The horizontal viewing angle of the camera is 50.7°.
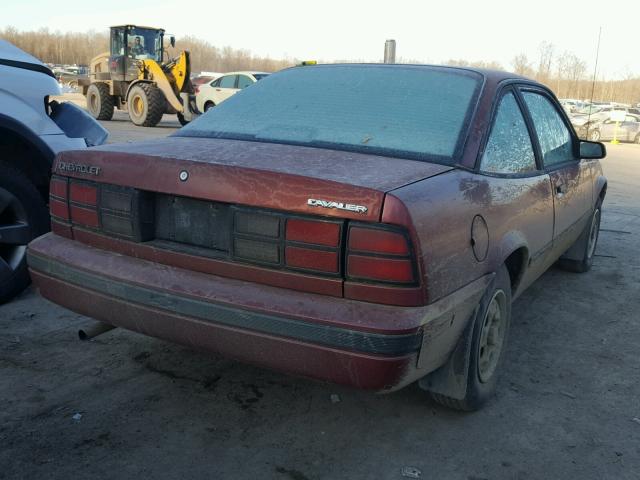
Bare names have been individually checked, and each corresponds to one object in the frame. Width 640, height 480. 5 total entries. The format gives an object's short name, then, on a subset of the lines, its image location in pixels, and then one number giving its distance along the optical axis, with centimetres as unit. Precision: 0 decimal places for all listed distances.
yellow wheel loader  1972
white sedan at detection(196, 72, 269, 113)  2161
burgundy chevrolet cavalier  235
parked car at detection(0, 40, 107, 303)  424
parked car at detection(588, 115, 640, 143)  2594
